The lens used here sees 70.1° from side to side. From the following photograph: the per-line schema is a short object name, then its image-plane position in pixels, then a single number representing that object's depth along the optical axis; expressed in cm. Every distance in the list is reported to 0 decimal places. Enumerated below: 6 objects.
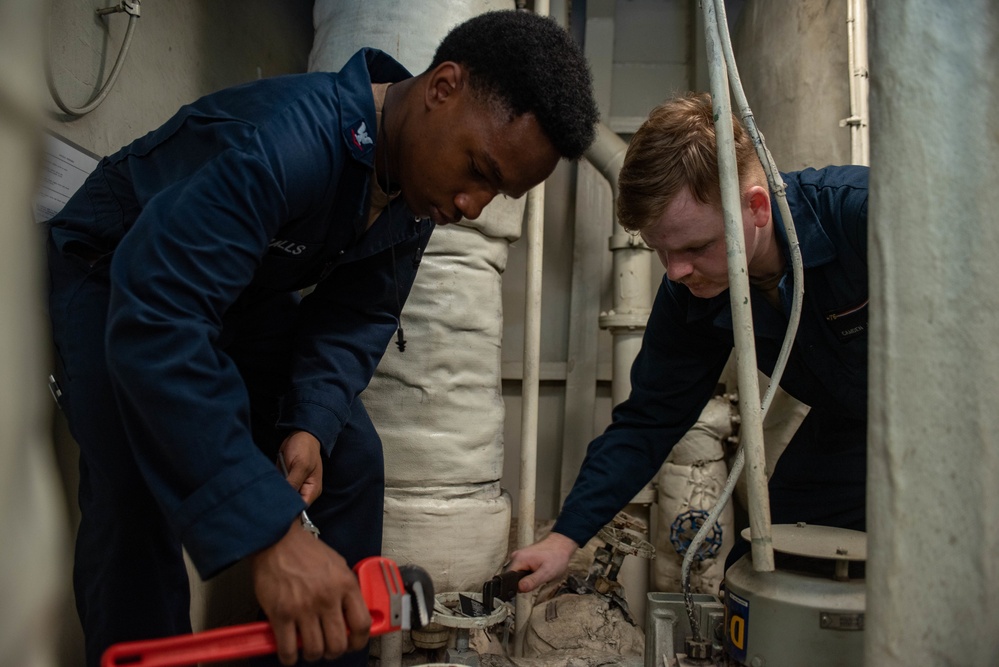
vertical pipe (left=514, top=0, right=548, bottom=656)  182
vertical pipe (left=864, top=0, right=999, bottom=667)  46
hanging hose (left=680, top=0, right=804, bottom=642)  76
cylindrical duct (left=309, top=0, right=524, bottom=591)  145
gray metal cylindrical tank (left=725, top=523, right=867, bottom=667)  74
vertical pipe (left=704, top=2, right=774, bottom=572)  73
